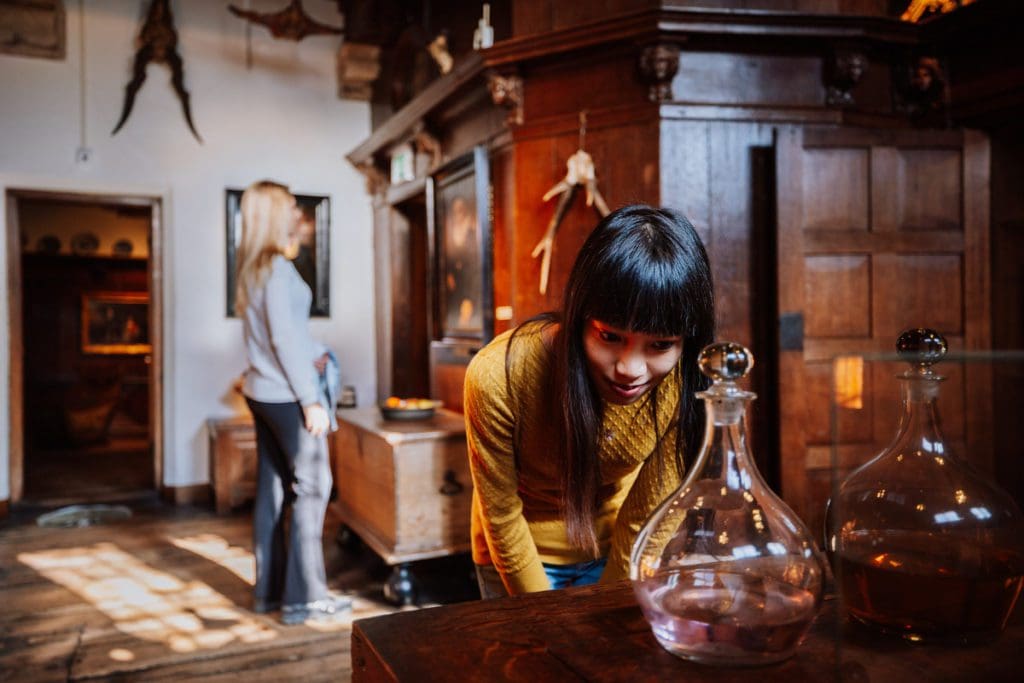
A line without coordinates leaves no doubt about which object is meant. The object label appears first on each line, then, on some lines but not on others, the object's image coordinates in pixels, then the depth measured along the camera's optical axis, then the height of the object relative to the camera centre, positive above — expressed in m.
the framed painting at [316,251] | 5.80 +0.62
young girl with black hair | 1.02 -0.13
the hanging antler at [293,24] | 4.93 +1.98
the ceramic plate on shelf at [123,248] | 9.11 +1.04
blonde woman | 2.88 -0.24
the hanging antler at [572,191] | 3.36 +0.61
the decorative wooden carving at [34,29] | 5.02 +2.00
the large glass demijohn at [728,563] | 0.69 -0.21
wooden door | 3.16 +0.30
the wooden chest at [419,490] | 3.16 -0.65
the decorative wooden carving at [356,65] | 5.75 +1.99
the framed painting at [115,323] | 9.16 +0.16
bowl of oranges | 3.56 -0.35
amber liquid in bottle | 0.71 -0.25
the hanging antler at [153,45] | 5.25 +1.98
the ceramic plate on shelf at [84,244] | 8.91 +1.07
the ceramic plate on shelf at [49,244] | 8.69 +1.04
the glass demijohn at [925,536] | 0.71 -0.19
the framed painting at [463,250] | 3.82 +0.44
